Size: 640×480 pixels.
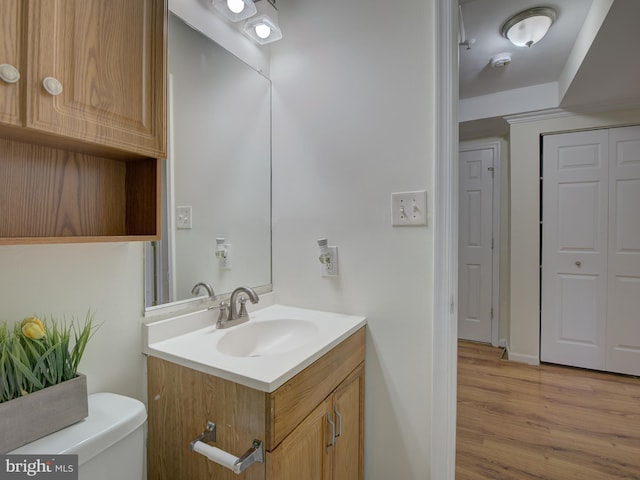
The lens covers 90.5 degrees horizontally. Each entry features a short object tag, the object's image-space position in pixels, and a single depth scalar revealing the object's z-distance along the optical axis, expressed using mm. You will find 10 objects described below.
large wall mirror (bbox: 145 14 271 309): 1164
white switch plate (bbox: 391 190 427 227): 1222
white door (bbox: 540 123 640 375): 2465
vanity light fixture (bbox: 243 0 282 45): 1380
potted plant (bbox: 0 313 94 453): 642
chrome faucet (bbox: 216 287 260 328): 1204
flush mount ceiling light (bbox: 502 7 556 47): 1757
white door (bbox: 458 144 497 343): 3180
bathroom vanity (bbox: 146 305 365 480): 788
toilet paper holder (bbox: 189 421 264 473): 739
